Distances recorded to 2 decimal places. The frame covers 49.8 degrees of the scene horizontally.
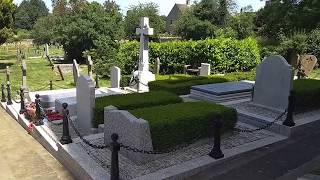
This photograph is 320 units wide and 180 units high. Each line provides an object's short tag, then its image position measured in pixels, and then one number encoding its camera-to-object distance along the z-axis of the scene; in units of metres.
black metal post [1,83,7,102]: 13.48
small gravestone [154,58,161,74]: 20.84
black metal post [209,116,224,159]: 6.66
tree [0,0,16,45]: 25.48
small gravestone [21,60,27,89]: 14.95
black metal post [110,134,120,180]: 5.42
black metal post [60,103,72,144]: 7.46
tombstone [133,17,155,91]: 15.92
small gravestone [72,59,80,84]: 16.86
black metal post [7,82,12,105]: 12.62
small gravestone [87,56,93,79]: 18.37
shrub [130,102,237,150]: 6.64
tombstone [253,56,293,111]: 9.74
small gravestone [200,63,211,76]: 18.88
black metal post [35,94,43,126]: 9.46
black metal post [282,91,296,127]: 8.56
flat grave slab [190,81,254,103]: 11.39
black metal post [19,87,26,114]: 11.05
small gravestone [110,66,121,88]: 15.52
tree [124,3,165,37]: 45.44
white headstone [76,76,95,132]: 8.43
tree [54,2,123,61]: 30.36
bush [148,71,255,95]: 12.94
